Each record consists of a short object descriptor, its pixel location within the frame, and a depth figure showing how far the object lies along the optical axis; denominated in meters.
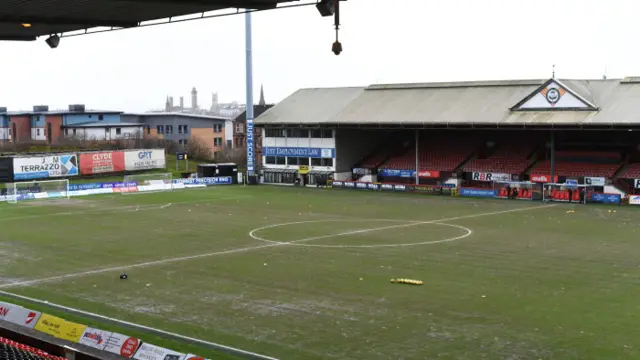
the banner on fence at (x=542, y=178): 59.32
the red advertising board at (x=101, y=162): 73.50
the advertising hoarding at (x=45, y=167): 66.99
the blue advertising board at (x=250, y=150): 75.00
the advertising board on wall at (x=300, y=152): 71.25
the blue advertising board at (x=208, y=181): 70.83
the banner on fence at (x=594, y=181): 56.09
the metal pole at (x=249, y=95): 72.88
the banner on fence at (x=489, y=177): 62.66
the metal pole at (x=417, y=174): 66.62
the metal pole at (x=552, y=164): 57.72
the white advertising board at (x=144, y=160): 77.25
